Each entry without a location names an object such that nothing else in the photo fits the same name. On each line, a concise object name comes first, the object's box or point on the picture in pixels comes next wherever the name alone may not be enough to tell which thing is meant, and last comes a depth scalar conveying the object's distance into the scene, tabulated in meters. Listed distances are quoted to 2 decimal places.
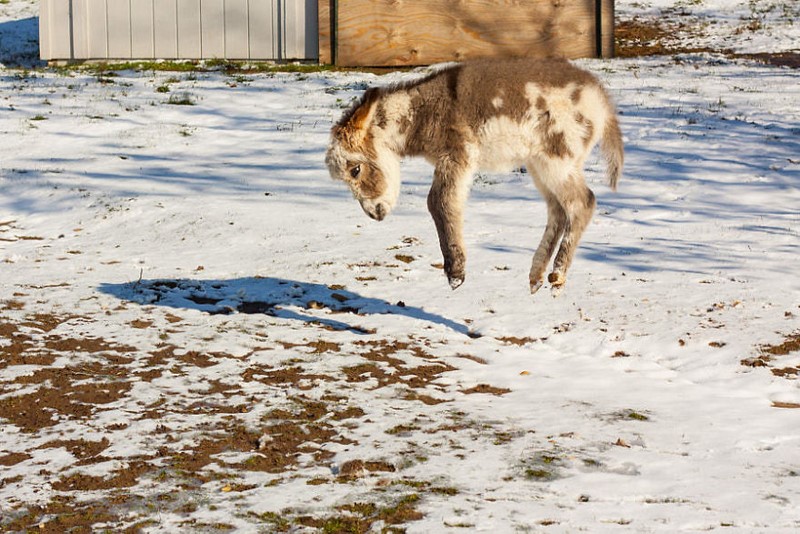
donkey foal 7.40
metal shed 18.56
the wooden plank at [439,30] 18.50
